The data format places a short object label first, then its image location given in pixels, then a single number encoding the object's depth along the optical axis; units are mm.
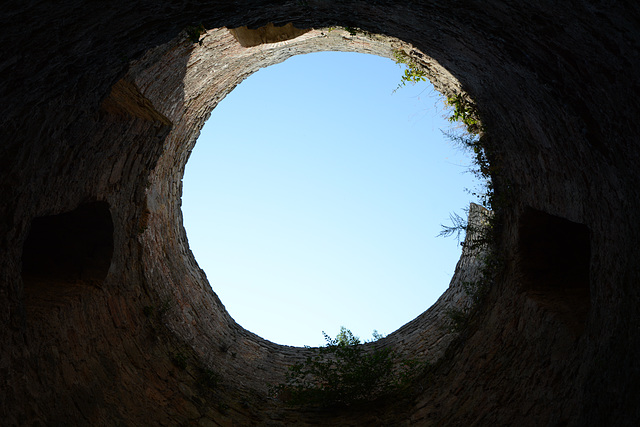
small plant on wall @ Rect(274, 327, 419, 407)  5621
